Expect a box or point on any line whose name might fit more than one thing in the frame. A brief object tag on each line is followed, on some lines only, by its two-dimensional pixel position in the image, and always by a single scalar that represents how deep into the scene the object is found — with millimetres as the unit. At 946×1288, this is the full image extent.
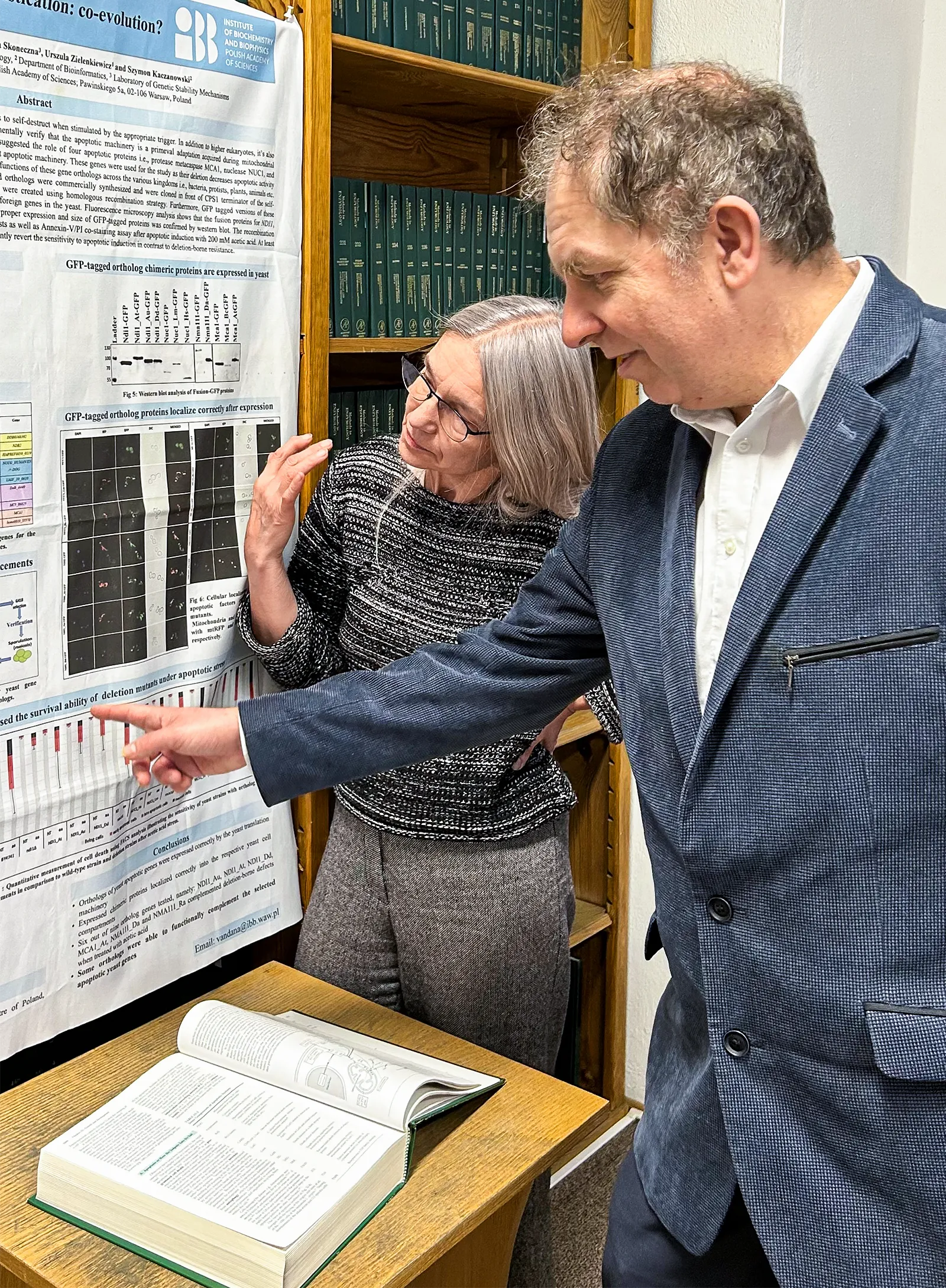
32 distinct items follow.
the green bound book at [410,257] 2035
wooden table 1184
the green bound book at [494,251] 2225
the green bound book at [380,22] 1898
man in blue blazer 1013
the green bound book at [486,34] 2084
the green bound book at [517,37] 2168
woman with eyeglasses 1675
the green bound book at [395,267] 2006
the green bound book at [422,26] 1964
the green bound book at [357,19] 1861
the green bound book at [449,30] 2014
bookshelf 1779
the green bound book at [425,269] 2076
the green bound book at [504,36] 2131
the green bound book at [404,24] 1931
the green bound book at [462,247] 2156
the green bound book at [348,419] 2043
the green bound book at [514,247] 2273
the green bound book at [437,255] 2105
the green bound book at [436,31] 1992
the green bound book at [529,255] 2326
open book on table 1162
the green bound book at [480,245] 2195
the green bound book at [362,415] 2062
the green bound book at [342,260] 1908
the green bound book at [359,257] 1938
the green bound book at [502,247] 2250
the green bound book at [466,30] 2047
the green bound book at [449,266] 2135
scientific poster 1411
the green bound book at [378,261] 1973
